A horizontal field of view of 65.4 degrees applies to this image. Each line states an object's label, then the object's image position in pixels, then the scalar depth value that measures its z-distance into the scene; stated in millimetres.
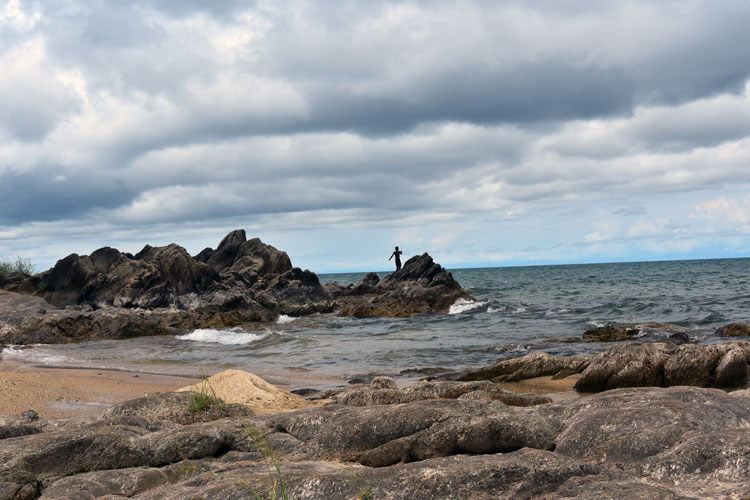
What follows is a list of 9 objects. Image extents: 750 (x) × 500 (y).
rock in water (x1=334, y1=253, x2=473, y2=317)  41156
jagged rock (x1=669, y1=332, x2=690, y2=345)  18689
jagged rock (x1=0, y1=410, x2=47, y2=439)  6371
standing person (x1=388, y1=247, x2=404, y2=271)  53531
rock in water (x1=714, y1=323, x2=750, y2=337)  20734
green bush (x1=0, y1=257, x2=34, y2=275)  68750
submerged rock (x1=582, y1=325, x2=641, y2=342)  22141
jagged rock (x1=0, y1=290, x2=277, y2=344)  28422
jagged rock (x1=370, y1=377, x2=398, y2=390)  12102
